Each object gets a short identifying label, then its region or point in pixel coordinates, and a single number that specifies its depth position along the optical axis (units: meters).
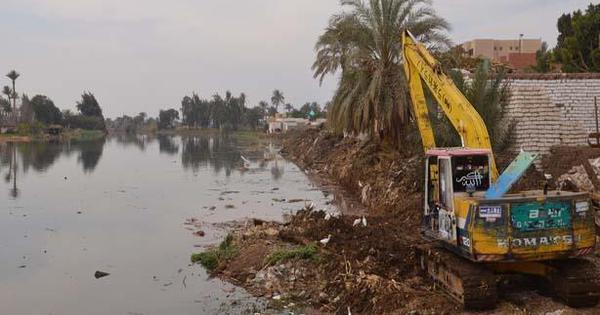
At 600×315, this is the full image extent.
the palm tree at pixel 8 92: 101.38
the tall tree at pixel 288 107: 155.88
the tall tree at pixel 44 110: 102.50
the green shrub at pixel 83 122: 117.74
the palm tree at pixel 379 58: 21.38
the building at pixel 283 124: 105.44
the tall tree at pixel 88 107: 137.50
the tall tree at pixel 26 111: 98.31
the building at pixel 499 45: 76.12
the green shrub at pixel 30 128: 88.62
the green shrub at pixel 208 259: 12.54
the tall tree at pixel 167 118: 170.88
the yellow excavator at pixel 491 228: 7.32
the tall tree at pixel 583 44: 24.81
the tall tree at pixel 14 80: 99.06
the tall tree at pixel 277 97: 153.88
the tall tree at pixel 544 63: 29.59
